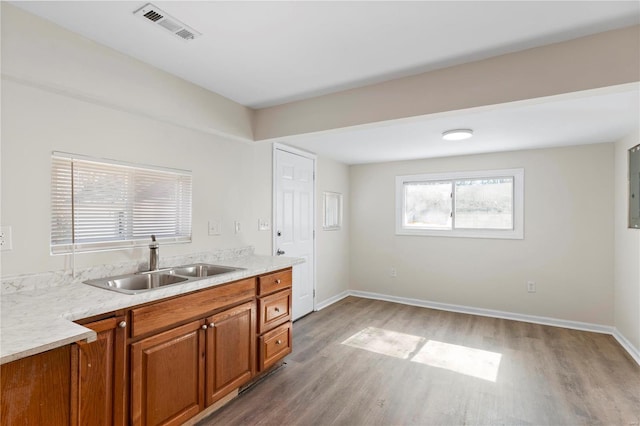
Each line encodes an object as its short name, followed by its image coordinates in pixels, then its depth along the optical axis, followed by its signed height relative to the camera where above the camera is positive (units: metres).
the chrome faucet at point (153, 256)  2.22 -0.31
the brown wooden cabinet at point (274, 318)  2.46 -0.85
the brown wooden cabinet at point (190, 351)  1.65 -0.83
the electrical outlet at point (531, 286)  4.04 -0.91
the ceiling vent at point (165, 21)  1.60 +1.00
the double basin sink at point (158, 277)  1.99 -0.44
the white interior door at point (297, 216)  3.72 -0.04
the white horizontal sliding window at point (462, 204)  4.21 +0.14
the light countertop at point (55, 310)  1.10 -0.43
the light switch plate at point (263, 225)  3.39 -0.13
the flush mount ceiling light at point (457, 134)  3.17 +0.80
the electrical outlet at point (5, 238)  1.64 -0.14
